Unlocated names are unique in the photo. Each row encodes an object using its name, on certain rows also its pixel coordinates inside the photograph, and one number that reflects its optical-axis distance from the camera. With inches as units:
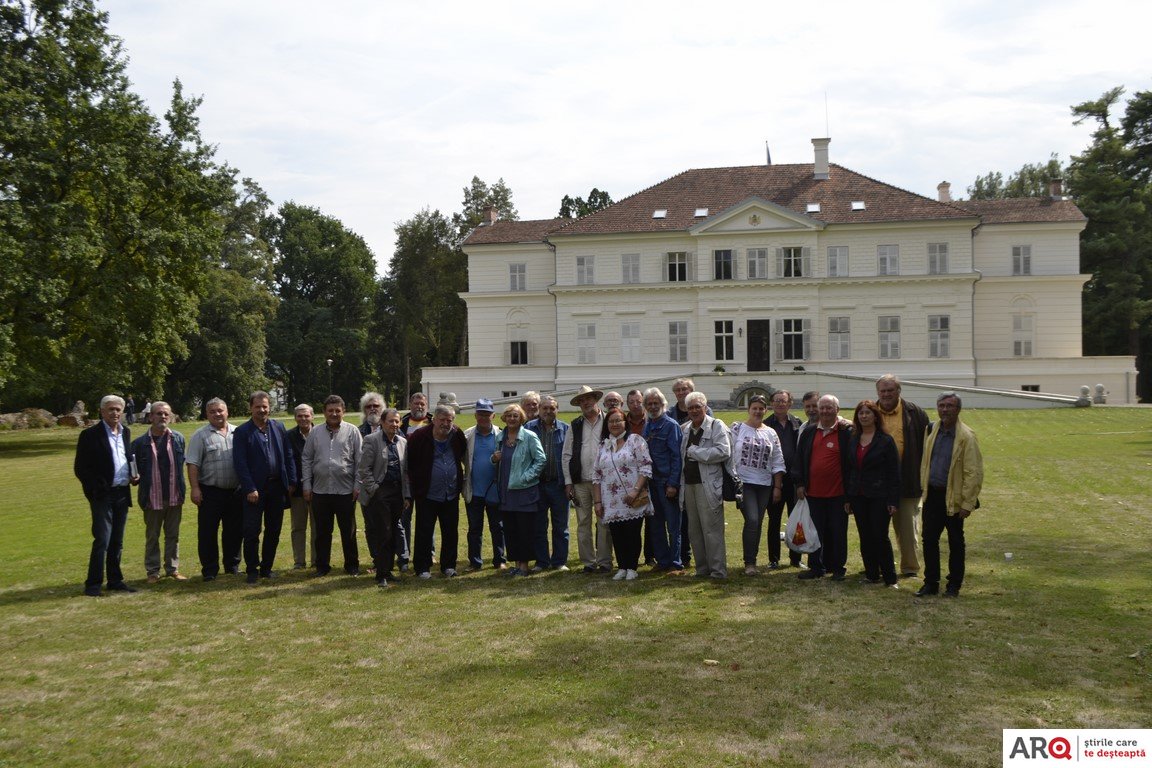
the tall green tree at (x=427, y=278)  2365.9
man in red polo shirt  376.5
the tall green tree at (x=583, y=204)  2787.9
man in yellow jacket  335.0
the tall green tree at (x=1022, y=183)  2470.5
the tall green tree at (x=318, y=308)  2524.6
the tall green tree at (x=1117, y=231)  1930.4
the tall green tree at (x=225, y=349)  2071.9
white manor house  1763.0
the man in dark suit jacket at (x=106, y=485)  375.2
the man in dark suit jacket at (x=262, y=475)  397.4
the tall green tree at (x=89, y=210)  1074.7
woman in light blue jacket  402.0
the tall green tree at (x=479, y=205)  2410.2
